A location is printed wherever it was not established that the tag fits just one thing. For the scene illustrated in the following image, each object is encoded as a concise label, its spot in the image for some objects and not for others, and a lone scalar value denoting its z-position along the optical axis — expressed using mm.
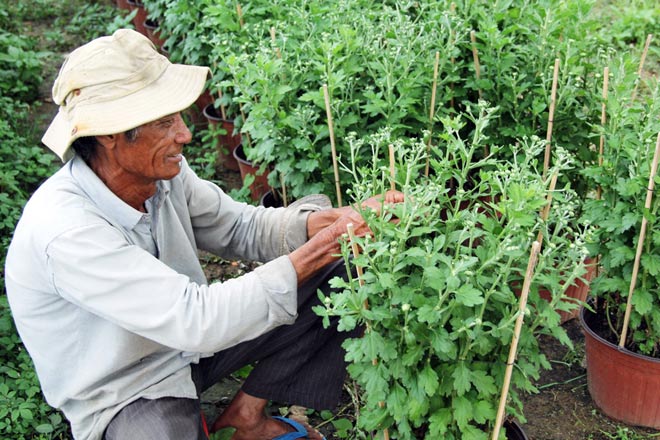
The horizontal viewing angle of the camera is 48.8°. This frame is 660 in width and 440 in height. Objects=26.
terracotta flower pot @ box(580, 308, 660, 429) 3168
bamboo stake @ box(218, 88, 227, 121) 5375
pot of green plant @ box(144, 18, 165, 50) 7770
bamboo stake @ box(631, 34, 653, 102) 3535
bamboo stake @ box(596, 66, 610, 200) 3178
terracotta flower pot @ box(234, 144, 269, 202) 4902
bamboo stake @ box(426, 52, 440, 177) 3458
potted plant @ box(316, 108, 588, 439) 2203
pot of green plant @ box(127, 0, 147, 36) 8281
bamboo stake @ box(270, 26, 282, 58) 3628
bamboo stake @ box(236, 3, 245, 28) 4363
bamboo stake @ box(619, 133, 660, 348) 2725
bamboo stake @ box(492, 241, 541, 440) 2152
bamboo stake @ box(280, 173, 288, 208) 3996
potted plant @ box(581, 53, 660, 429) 2875
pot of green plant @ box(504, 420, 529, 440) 2816
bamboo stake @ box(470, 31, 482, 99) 3684
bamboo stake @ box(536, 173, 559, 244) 2456
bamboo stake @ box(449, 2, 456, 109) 3599
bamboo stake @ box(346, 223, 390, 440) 2230
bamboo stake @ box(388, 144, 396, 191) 2418
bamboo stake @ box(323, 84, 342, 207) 3134
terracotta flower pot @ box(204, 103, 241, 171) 5624
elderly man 2391
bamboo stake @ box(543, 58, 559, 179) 3242
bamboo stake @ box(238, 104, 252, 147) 4605
